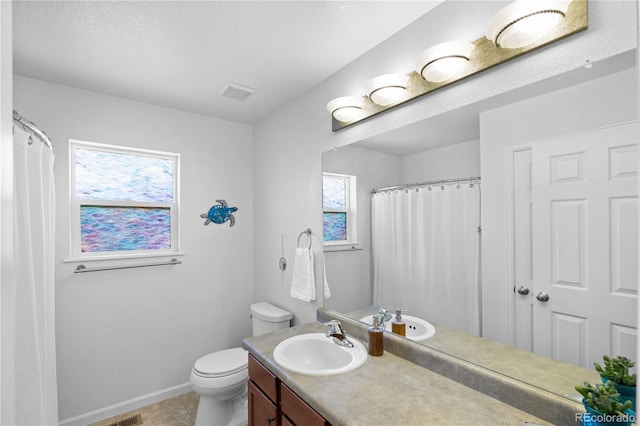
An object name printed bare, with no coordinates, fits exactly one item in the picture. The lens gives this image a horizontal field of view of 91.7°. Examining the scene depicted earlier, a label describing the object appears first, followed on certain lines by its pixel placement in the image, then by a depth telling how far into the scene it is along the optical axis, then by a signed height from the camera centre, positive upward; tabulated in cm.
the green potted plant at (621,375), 81 -46
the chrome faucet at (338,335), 157 -63
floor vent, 225 -152
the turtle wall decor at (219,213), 275 -1
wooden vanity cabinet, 123 -86
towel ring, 227 -15
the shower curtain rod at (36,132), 129 +39
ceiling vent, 225 +91
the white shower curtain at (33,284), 124 -31
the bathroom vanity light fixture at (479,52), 100 +61
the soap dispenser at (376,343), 150 -64
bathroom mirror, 95 +26
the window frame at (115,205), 228 +7
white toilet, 207 -114
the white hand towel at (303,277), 216 -47
